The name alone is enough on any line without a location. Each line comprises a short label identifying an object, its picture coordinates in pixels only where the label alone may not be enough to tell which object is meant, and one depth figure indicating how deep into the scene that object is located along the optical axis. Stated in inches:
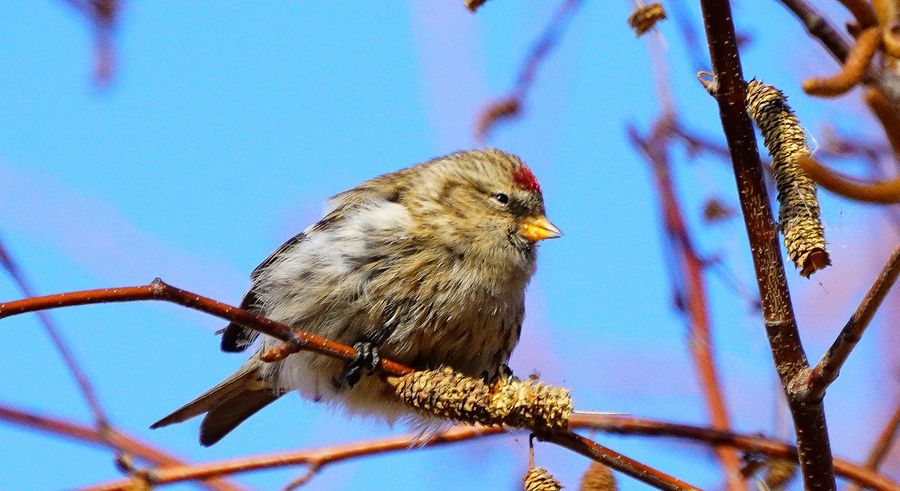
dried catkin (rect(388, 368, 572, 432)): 125.2
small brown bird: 128.3
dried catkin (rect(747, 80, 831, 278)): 106.3
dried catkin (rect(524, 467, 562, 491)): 125.2
